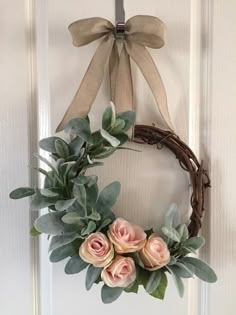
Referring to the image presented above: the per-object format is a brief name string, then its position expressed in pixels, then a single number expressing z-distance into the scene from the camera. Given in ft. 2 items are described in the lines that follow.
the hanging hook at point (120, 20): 1.64
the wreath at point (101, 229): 1.49
